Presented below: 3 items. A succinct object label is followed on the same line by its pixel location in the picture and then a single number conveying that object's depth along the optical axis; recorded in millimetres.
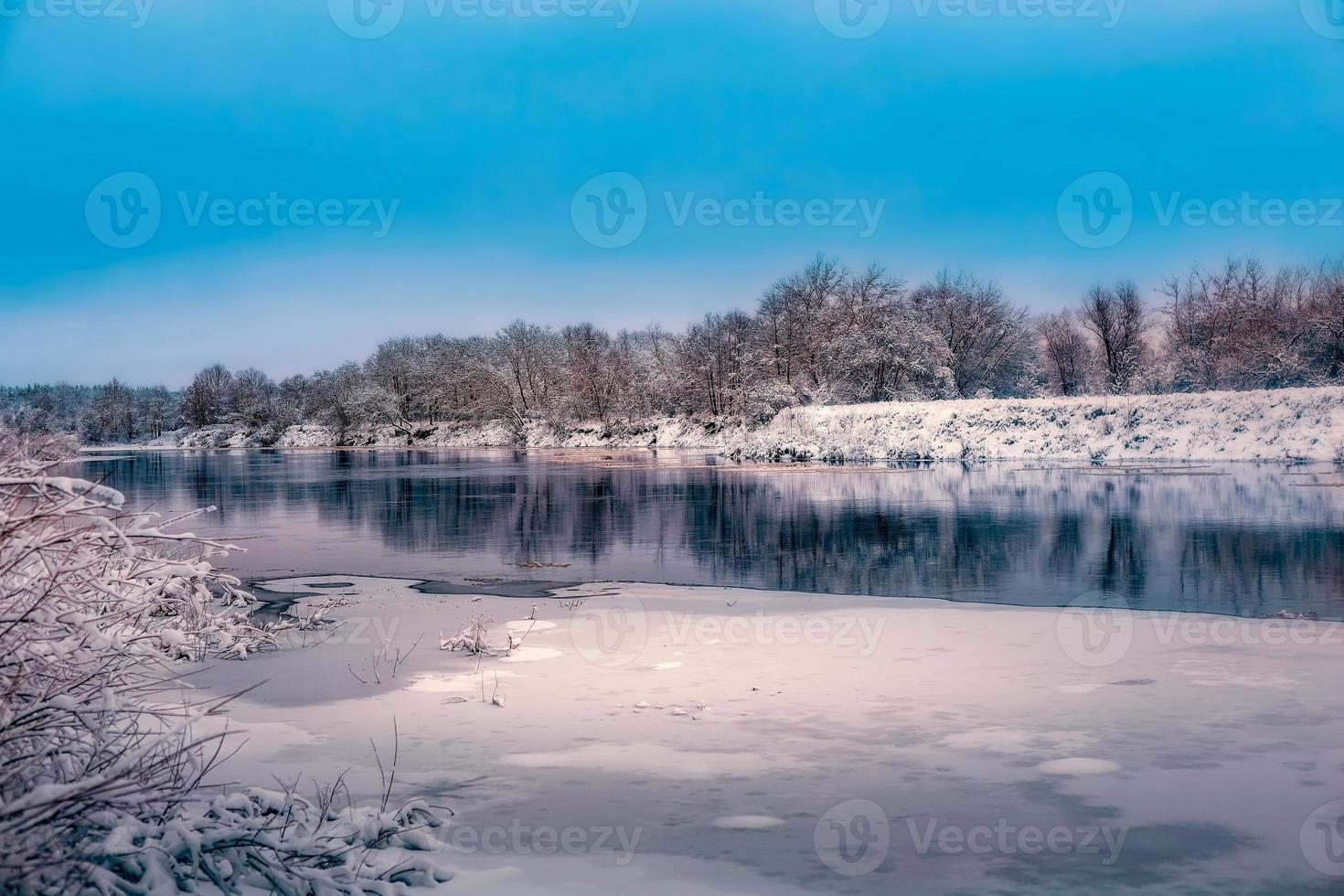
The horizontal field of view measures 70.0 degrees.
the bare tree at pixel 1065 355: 86625
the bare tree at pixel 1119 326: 74125
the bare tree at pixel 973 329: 78375
